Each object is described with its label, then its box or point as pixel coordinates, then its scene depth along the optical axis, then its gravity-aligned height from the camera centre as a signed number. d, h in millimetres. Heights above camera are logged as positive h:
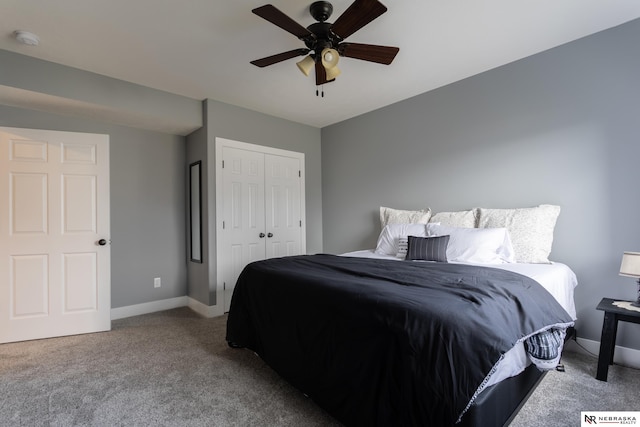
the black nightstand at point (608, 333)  2057 -827
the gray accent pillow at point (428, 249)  2639 -302
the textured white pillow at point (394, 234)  3119 -205
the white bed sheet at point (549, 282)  1481 -500
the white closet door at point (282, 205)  4262 +165
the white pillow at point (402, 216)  3377 -17
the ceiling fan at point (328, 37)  1764 +1169
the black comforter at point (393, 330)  1193 -544
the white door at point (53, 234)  2861 -134
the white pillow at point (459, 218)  2984 -43
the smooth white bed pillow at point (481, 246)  2498 -277
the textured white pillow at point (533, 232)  2529 -162
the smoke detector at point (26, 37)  2348 +1425
